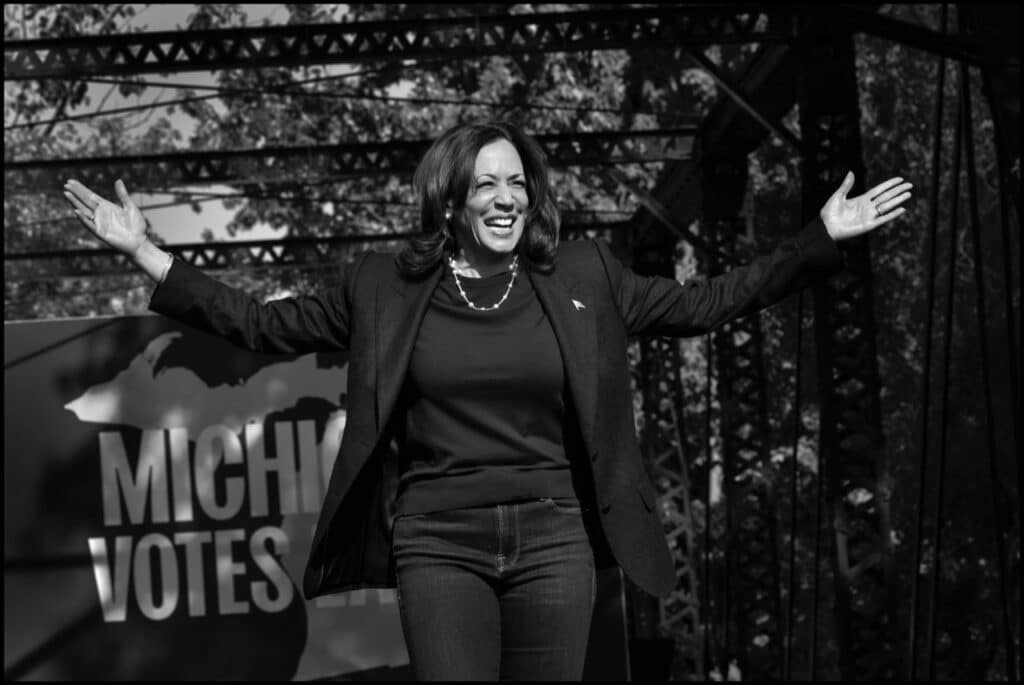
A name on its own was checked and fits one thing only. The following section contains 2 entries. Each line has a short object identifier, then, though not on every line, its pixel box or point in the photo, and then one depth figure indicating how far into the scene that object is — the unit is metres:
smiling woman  6.86
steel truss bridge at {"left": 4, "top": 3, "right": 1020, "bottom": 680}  21.78
